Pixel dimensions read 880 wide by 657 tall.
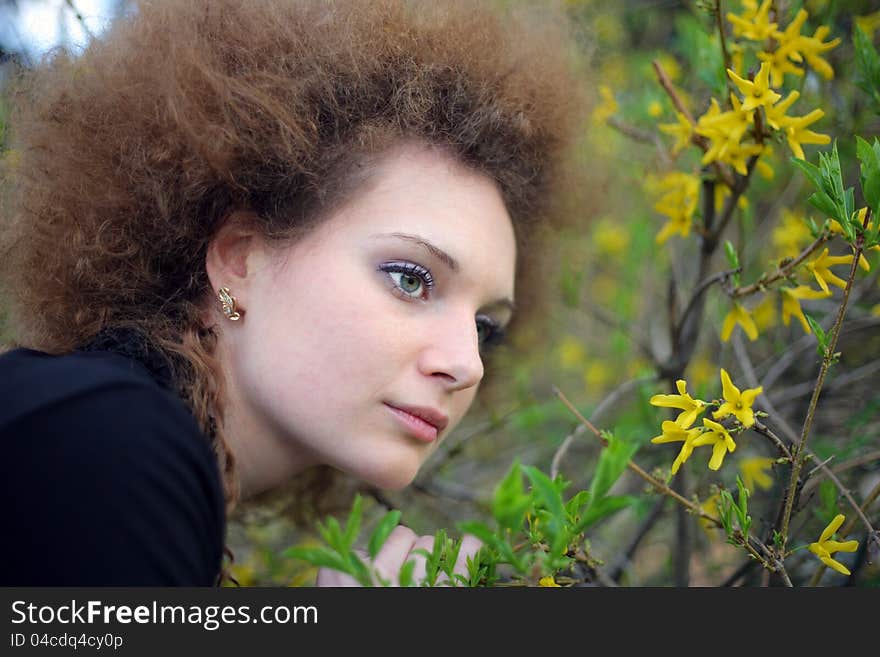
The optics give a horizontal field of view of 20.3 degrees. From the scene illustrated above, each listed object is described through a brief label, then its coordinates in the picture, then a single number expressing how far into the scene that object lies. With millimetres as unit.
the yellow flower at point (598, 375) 1709
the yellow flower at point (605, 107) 1391
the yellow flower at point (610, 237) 1620
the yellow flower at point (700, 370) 1523
